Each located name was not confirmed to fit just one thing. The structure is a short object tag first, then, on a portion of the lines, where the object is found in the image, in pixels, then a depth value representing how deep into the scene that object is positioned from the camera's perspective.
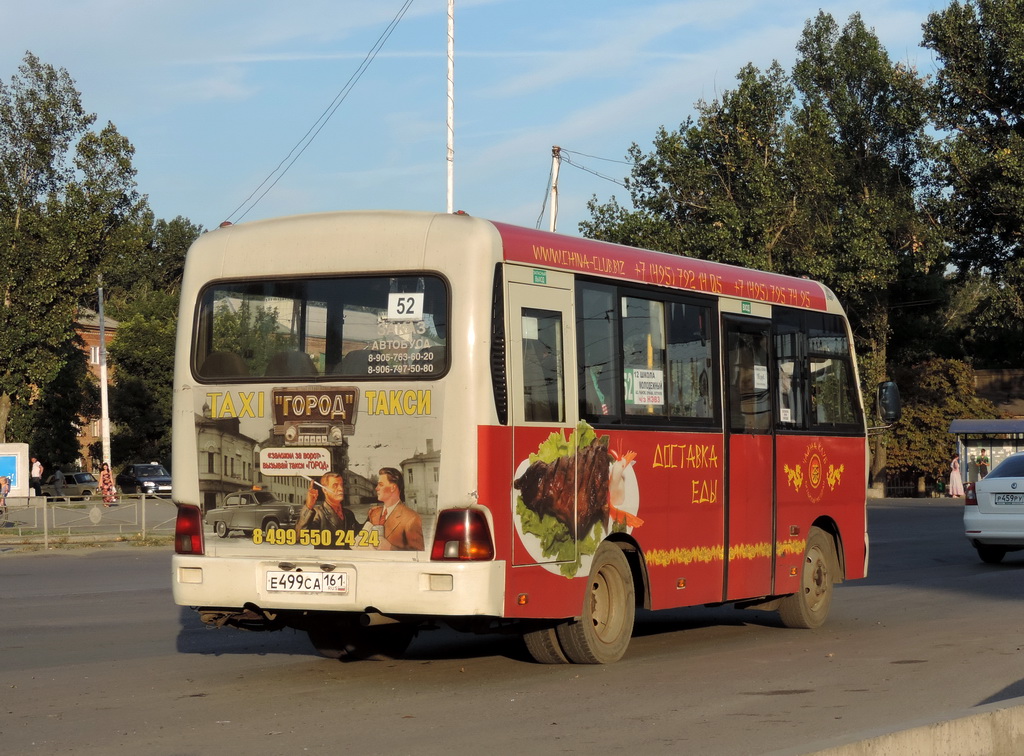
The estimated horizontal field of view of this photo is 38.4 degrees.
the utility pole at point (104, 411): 57.53
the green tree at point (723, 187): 50.72
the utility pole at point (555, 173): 39.31
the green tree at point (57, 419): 69.81
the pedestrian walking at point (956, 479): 52.22
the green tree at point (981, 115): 48.06
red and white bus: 9.12
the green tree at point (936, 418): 60.03
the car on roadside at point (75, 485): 64.74
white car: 21.36
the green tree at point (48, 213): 47.94
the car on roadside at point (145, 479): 64.12
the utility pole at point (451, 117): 31.05
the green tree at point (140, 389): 80.00
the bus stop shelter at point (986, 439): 49.91
